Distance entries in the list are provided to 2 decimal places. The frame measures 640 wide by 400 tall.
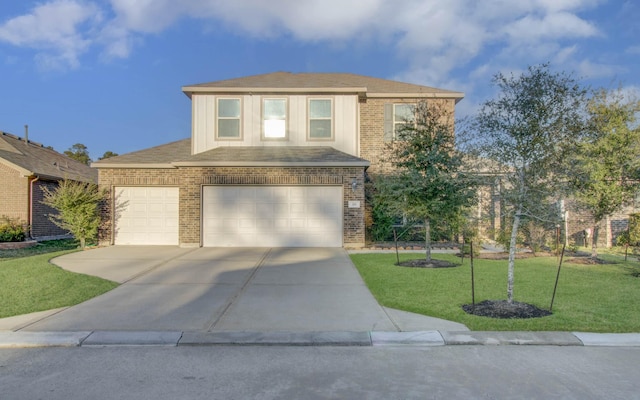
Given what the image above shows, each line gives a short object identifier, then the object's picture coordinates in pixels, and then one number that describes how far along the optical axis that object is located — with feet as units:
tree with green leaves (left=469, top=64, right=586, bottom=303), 22.76
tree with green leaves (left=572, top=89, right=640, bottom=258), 39.17
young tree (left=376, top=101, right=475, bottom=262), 37.19
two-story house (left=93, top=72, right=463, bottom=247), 51.31
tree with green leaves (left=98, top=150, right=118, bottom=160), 164.35
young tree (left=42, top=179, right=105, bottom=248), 51.49
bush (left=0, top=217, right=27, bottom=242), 56.34
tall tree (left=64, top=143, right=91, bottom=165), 167.63
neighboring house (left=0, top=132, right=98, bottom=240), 62.95
